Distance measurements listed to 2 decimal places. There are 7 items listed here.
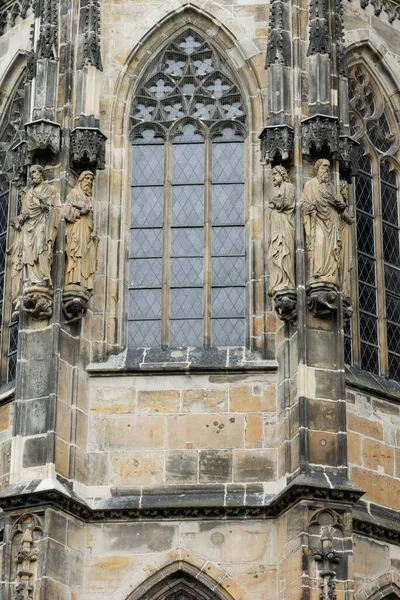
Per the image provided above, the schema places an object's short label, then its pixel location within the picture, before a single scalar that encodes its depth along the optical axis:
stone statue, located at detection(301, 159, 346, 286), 31.33
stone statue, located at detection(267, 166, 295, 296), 31.53
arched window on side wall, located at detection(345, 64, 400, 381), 33.78
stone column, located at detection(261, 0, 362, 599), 29.92
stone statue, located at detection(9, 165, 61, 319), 31.47
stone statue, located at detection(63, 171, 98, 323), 31.64
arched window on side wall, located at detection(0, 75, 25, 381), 34.12
